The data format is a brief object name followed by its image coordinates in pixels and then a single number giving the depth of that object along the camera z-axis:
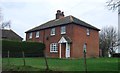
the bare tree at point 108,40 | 23.74
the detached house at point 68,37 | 14.37
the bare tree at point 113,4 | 6.78
